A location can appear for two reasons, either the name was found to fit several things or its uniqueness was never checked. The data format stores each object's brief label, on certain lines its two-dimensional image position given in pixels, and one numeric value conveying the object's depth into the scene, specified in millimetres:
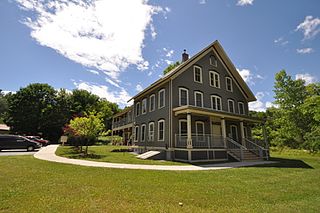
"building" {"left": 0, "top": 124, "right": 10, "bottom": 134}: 46312
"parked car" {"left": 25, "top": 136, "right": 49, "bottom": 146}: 26947
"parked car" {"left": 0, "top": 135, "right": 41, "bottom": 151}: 18359
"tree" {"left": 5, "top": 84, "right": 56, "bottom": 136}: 38719
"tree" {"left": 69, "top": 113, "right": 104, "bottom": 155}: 14953
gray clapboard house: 14516
